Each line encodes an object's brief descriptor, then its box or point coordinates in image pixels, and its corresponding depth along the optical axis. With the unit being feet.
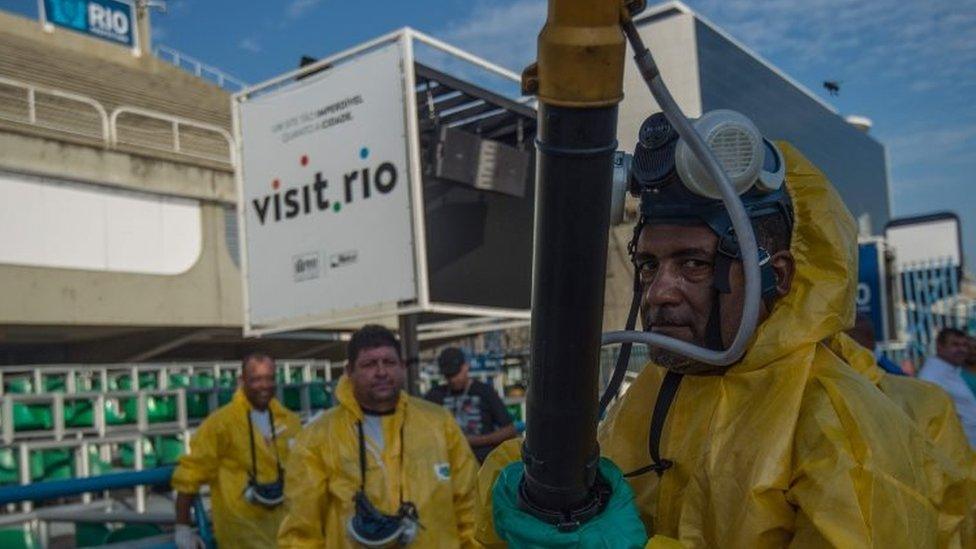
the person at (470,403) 21.42
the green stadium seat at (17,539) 20.77
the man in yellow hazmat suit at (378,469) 13.00
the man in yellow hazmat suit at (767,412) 4.67
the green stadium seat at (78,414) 34.22
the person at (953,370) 18.54
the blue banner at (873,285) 24.25
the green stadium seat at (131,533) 17.19
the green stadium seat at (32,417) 32.55
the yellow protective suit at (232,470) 18.16
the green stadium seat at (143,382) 44.68
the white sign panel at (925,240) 29.09
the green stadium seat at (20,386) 40.73
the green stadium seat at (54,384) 43.14
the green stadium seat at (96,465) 30.14
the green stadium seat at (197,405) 38.24
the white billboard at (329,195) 19.02
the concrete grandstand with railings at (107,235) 49.26
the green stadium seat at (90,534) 19.16
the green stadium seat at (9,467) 27.78
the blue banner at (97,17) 91.66
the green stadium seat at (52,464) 28.22
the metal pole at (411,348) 21.71
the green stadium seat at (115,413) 35.87
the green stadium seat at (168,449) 32.37
